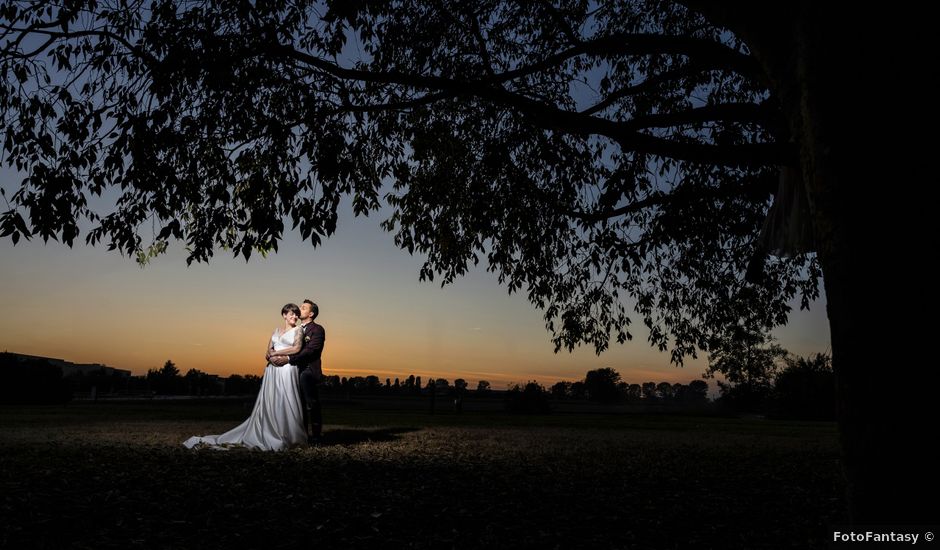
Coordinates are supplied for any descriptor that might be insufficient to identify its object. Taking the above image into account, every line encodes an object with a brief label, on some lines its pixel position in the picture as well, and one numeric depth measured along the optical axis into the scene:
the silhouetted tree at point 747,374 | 55.60
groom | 10.25
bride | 9.73
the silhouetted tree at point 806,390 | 36.44
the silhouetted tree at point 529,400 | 29.52
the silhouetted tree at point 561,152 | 3.33
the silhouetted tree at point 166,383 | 57.26
